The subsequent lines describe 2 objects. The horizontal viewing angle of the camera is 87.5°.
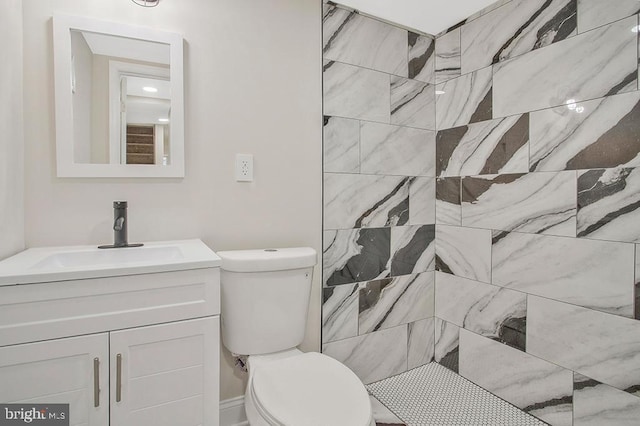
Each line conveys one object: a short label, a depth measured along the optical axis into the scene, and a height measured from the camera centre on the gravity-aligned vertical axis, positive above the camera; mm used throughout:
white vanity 948 -416
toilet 1112 -594
